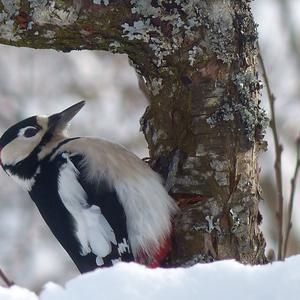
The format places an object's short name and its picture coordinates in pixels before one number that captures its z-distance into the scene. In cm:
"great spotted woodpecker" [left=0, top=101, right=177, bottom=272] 450
